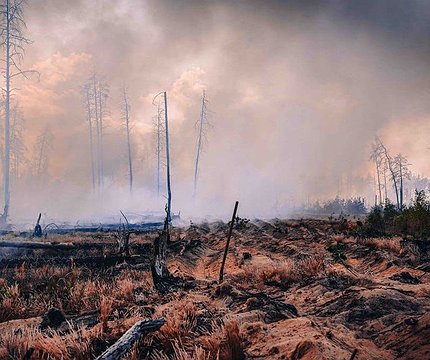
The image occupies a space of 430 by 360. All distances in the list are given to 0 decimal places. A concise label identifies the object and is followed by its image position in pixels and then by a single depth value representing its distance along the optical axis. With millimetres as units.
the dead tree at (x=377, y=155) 56531
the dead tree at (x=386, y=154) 53056
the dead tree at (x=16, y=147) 57778
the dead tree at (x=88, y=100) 52219
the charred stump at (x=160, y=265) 9516
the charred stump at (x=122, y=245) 13508
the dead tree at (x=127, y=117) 50444
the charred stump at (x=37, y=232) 20700
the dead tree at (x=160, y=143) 51859
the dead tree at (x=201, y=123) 49559
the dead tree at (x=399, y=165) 57450
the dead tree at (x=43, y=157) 67750
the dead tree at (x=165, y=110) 35006
